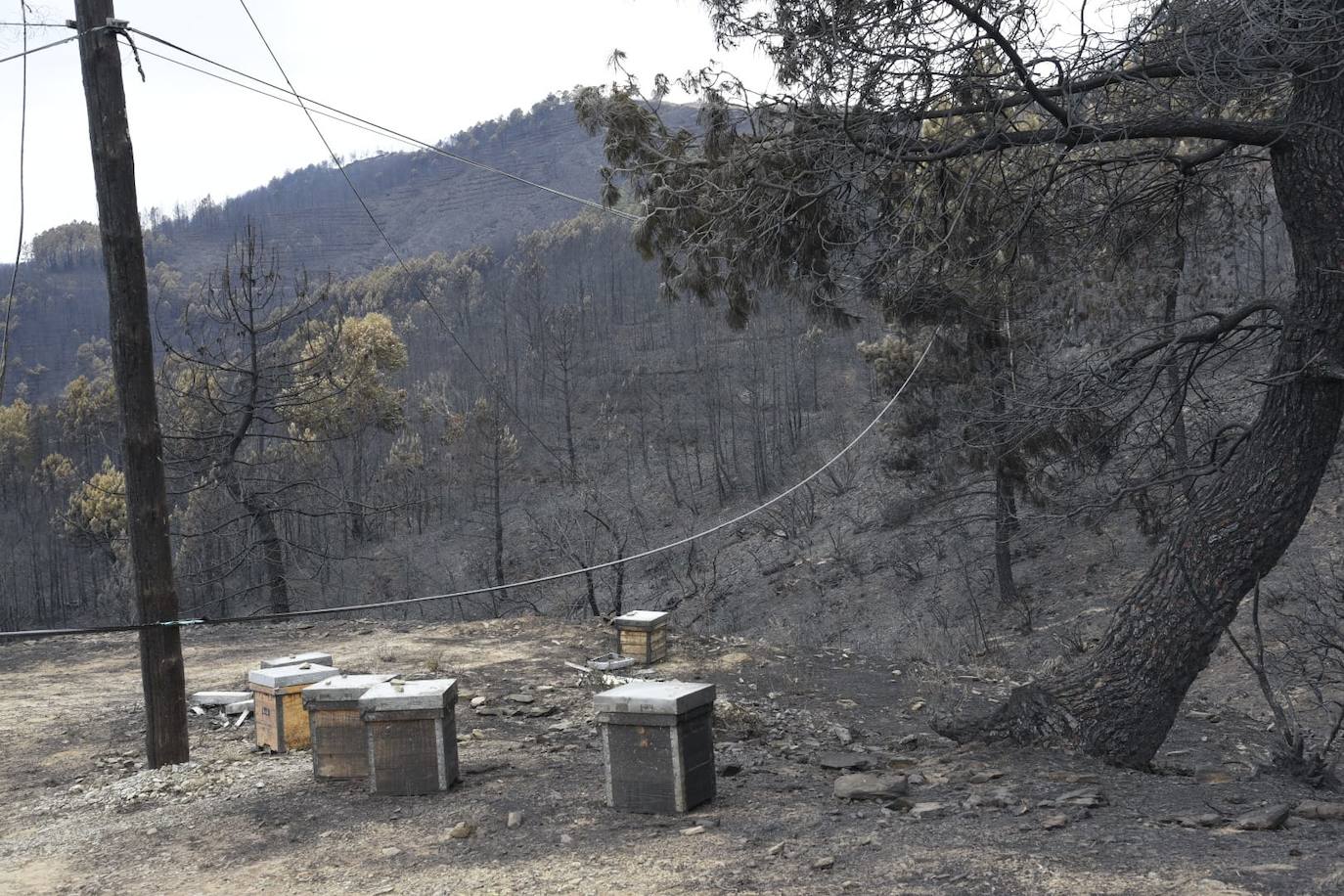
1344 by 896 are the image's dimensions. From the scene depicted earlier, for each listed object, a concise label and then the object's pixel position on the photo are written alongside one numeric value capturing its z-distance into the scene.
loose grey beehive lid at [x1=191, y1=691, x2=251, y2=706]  8.05
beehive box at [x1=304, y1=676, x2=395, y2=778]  5.57
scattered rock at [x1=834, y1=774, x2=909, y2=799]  4.90
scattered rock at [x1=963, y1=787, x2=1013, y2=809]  4.66
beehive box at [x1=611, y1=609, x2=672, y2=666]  9.22
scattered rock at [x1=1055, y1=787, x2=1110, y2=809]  4.59
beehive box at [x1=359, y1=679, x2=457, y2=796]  5.25
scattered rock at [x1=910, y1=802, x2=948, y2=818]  4.59
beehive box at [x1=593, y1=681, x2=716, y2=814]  4.63
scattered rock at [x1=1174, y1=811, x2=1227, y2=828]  4.25
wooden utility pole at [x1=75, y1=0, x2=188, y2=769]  6.41
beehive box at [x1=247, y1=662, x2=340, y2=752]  6.36
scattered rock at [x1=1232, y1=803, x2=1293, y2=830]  4.18
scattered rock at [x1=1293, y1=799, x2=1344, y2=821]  4.35
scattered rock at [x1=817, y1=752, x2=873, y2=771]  5.78
